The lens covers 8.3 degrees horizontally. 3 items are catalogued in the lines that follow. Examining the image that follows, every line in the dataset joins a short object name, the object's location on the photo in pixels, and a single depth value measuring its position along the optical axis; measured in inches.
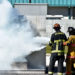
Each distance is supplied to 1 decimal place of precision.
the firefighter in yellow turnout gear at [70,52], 467.2
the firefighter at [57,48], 472.2
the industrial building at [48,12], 686.6
